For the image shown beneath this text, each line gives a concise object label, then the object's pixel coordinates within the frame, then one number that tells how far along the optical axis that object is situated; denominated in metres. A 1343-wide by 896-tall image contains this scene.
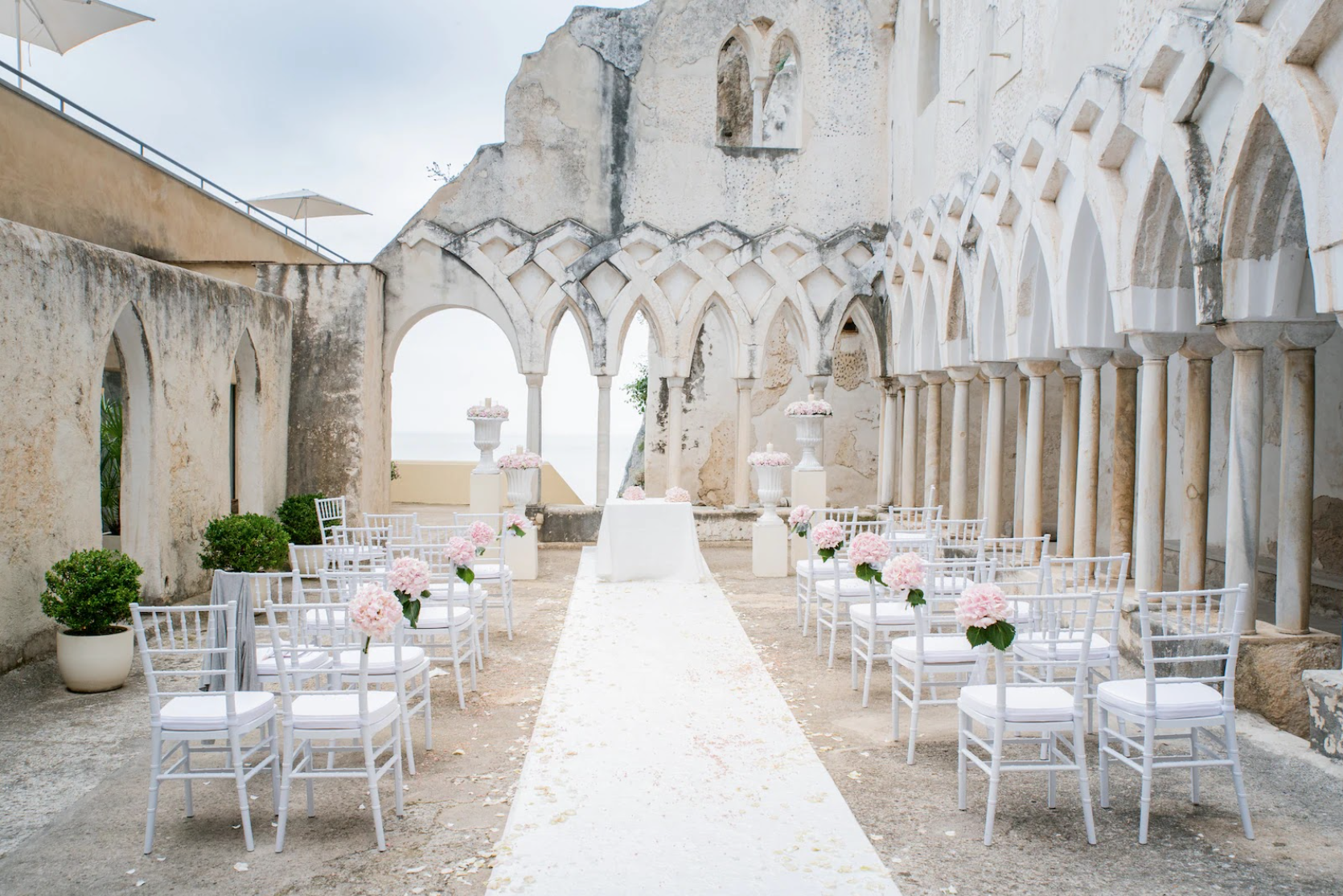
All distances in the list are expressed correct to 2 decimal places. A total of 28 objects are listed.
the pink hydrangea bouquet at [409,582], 4.82
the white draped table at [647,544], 10.01
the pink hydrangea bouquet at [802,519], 8.38
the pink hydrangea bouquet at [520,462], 10.70
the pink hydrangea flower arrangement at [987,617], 4.21
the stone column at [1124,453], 8.06
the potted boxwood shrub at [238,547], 8.62
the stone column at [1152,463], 6.71
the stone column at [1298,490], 5.77
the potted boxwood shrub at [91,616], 6.18
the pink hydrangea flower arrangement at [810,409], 11.52
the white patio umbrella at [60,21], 10.48
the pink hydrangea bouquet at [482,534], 7.07
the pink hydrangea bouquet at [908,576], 4.96
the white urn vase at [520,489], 10.96
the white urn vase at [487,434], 11.16
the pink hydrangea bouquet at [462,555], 6.04
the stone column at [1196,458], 6.47
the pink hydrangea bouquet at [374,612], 4.09
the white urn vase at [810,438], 11.68
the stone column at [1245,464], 5.84
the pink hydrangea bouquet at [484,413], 11.04
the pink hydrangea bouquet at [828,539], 6.89
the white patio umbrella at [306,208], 16.56
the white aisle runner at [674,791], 3.77
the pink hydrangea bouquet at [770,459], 10.98
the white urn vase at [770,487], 11.07
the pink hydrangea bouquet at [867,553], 5.68
